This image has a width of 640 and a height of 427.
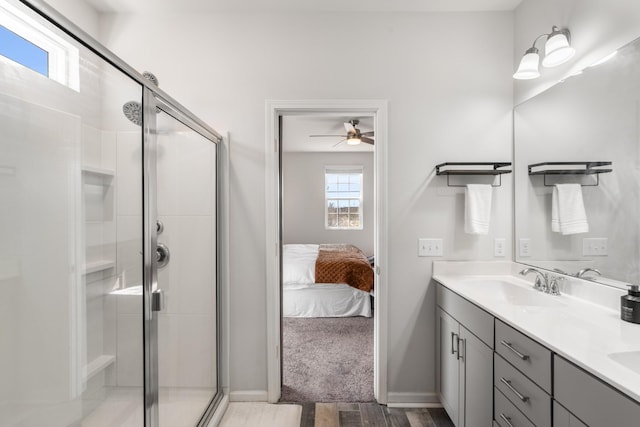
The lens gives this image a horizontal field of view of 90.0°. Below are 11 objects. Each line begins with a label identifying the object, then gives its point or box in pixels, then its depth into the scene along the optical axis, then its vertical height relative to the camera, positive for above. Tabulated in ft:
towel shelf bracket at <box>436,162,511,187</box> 6.81 +0.97
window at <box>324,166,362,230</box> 21.97 +0.95
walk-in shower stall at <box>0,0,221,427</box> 2.76 -0.21
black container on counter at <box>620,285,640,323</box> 4.25 -1.25
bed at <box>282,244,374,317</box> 12.47 -2.97
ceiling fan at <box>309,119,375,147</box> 13.30 +3.41
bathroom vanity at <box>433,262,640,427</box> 3.07 -1.68
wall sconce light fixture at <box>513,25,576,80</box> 5.51 +2.81
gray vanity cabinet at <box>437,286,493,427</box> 5.02 -2.66
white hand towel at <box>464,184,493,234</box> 6.89 +0.09
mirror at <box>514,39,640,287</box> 4.56 +0.72
